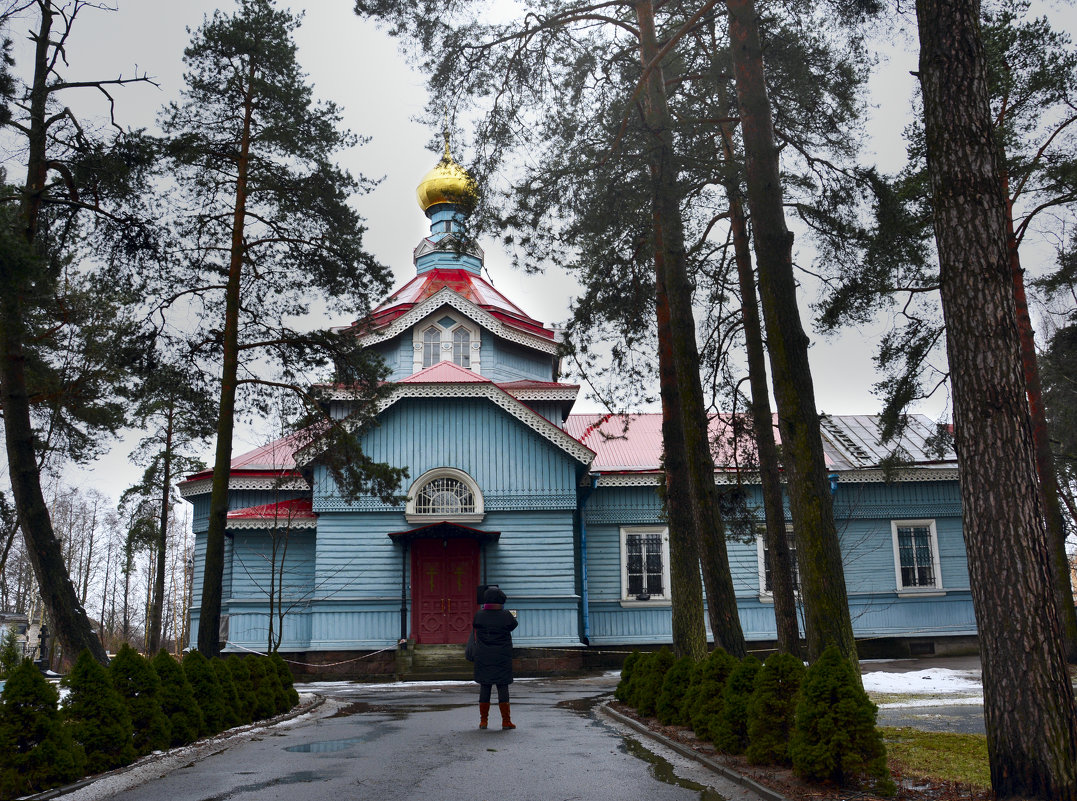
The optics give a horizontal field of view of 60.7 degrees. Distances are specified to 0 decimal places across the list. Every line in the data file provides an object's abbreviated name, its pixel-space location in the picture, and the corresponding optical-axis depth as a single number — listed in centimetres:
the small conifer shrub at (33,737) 624
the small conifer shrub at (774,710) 676
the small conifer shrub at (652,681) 1066
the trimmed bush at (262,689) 1087
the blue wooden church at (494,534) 2119
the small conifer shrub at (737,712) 740
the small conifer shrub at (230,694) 984
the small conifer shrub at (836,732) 574
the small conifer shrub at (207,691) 921
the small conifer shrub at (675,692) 969
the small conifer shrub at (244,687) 1038
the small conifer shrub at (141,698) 788
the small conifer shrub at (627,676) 1215
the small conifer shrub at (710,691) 818
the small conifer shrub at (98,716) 705
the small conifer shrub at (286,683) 1206
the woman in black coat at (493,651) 972
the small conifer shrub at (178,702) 845
